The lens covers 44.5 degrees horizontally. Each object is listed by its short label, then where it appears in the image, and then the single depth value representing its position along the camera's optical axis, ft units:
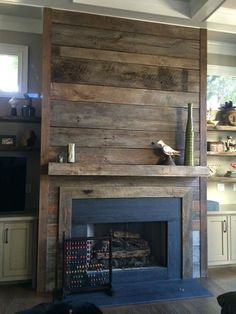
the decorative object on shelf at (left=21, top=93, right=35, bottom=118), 11.05
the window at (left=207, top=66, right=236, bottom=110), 13.46
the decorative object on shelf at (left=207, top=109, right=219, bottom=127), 12.65
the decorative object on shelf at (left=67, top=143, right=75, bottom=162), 9.55
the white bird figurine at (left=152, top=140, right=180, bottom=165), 10.32
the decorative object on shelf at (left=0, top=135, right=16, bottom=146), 10.97
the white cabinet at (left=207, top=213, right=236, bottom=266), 11.73
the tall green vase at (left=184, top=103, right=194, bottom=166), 10.51
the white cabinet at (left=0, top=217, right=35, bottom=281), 9.79
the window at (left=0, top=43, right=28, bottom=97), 11.53
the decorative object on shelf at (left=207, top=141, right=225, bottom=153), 12.63
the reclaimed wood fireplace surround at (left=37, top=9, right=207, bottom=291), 9.71
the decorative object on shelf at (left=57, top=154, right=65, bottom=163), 9.53
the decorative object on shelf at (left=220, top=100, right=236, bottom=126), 12.91
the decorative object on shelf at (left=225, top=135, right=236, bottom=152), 13.03
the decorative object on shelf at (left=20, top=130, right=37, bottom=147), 10.90
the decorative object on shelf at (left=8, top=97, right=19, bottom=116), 11.03
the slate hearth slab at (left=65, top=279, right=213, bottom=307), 8.86
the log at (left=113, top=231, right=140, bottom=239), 10.77
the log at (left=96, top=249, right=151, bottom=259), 10.71
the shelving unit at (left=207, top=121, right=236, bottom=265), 11.73
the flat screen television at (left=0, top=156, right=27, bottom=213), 10.29
